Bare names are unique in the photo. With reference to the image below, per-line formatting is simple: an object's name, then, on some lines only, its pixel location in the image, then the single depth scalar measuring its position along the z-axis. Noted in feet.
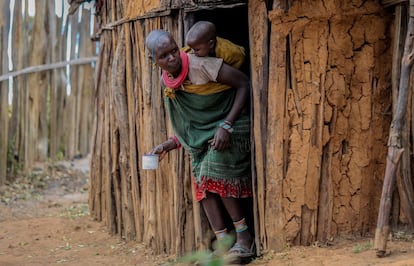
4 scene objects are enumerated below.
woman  32.93
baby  32.73
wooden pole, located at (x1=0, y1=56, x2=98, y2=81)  58.92
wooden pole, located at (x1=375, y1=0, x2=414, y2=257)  27.71
